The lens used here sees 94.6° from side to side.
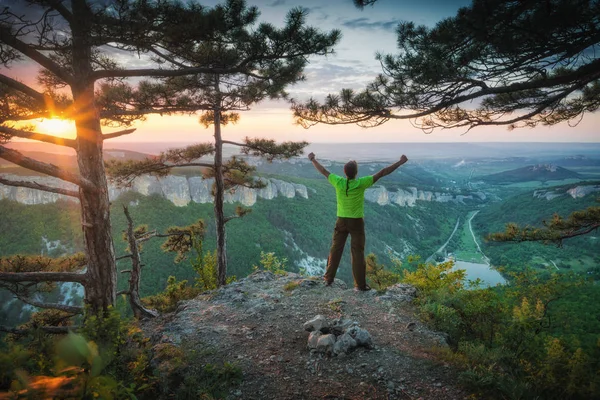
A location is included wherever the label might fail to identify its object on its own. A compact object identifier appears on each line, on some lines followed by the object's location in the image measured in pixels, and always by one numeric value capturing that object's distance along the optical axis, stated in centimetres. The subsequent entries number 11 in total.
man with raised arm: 496
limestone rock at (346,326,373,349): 393
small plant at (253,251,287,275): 1090
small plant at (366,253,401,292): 947
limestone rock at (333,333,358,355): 379
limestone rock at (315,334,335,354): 383
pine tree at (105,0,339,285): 409
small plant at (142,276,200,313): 913
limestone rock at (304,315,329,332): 430
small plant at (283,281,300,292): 670
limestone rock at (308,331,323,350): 395
